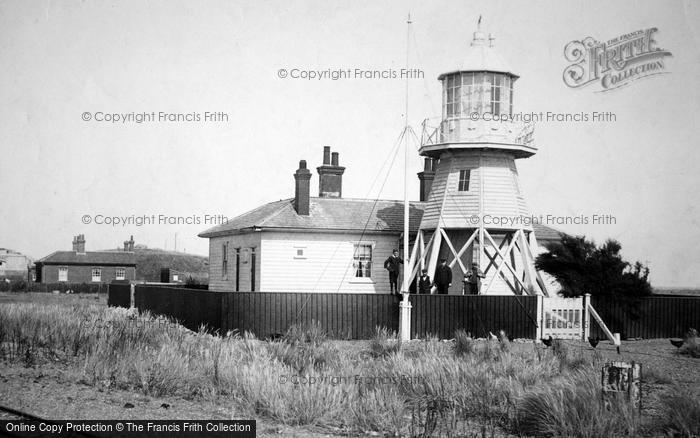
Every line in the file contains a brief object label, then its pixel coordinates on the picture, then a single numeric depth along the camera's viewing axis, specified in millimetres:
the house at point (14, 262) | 108831
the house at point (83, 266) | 68938
